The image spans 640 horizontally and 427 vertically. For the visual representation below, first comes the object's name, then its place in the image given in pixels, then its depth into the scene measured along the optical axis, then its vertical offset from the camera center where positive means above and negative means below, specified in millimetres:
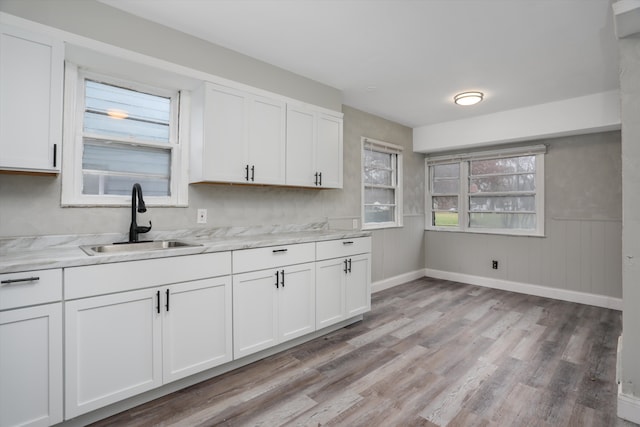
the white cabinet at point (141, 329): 1709 -686
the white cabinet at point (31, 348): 1521 -662
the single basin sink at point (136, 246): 2174 -219
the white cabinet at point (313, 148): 3092 +710
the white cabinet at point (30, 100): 1760 +649
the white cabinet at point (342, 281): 2930 -623
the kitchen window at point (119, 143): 2232 +554
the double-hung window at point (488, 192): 4469 +426
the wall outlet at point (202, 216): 2734 +0
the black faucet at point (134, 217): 2297 -12
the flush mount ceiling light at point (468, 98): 3637 +1402
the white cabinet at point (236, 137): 2535 +674
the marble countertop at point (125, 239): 1644 -194
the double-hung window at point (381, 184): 4520 +506
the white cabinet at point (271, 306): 2357 -715
